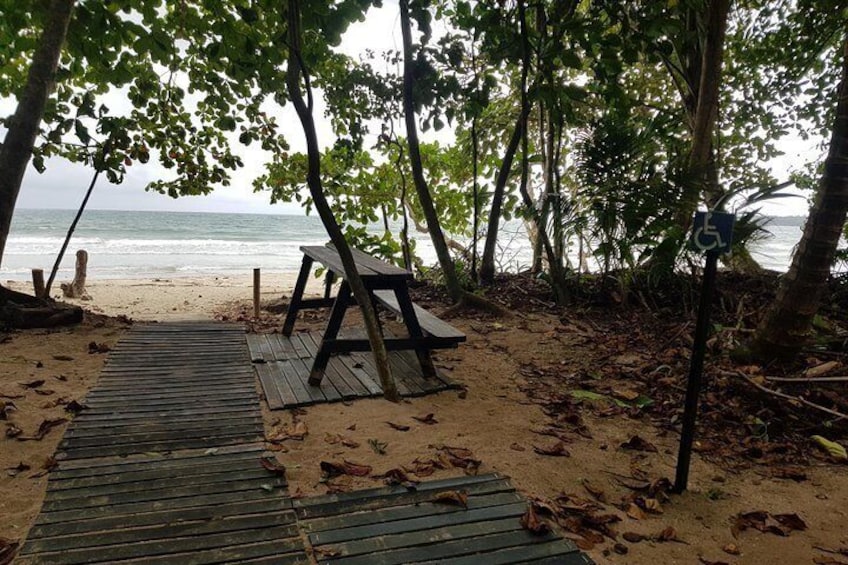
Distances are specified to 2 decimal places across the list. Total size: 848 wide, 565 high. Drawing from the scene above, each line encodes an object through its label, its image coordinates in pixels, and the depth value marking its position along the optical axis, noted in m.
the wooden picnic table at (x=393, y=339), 3.78
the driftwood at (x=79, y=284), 10.95
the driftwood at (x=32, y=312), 5.21
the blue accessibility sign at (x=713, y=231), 2.24
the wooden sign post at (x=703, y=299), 2.24
